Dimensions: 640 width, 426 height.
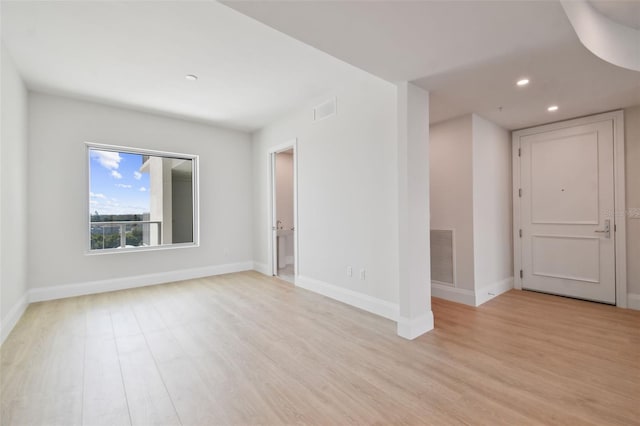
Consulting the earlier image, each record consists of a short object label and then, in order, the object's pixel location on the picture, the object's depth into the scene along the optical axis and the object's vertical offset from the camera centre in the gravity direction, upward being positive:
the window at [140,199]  4.56 +0.31
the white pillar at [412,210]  2.81 +0.03
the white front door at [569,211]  3.76 -0.01
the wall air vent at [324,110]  3.97 +1.48
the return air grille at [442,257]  3.97 -0.62
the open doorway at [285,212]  6.28 +0.06
